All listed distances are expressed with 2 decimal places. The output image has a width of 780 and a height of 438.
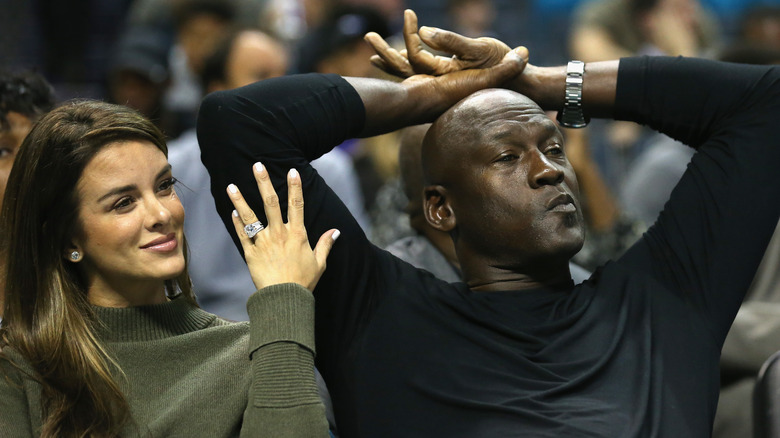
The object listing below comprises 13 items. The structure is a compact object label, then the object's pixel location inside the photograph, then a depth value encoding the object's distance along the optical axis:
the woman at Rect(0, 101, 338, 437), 4.02
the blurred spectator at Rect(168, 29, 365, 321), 6.98
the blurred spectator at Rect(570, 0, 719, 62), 10.60
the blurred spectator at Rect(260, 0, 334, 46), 11.23
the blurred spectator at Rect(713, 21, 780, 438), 5.38
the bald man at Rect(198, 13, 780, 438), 4.19
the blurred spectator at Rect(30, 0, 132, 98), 12.09
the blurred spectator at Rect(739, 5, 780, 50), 10.51
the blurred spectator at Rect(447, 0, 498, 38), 12.20
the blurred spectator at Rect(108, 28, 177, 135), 9.46
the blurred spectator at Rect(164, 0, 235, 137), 10.05
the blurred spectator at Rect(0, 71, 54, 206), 5.20
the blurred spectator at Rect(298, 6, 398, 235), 9.07
